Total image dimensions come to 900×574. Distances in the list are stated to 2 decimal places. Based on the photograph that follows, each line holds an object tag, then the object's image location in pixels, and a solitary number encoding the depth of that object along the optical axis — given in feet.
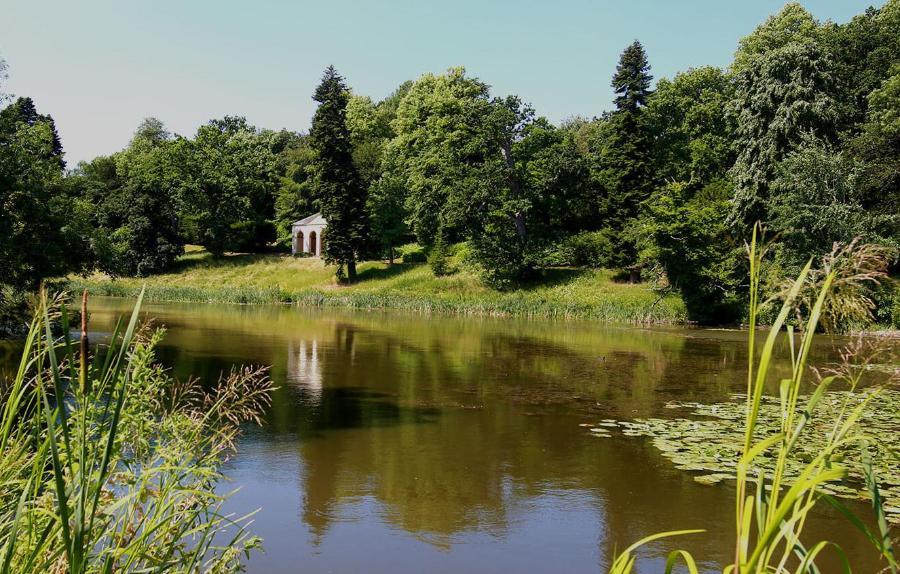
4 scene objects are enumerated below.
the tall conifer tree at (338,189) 147.84
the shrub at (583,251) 127.34
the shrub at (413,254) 154.93
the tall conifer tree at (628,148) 128.98
